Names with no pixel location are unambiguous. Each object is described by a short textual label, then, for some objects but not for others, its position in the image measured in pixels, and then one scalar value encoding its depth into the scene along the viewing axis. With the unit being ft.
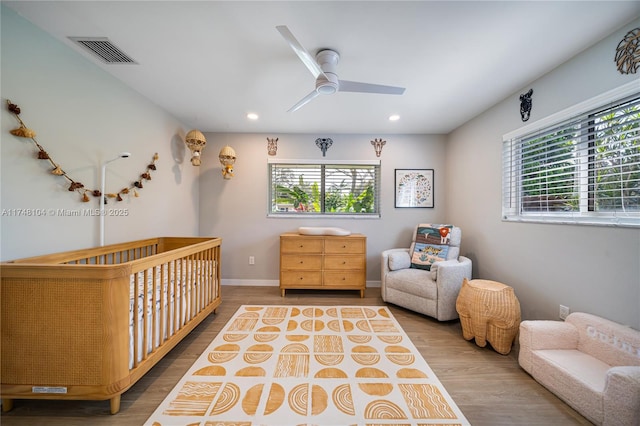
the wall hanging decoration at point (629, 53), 4.73
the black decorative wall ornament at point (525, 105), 7.14
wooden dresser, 10.34
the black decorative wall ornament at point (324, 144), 11.79
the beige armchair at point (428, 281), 7.91
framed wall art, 11.78
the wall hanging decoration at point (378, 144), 11.77
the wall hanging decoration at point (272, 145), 11.71
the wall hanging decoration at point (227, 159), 10.66
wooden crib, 4.10
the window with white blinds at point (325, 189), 12.00
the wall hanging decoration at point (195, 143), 9.82
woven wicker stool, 6.13
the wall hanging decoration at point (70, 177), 4.78
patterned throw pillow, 9.53
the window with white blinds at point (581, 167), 5.00
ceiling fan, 5.64
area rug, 4.30
